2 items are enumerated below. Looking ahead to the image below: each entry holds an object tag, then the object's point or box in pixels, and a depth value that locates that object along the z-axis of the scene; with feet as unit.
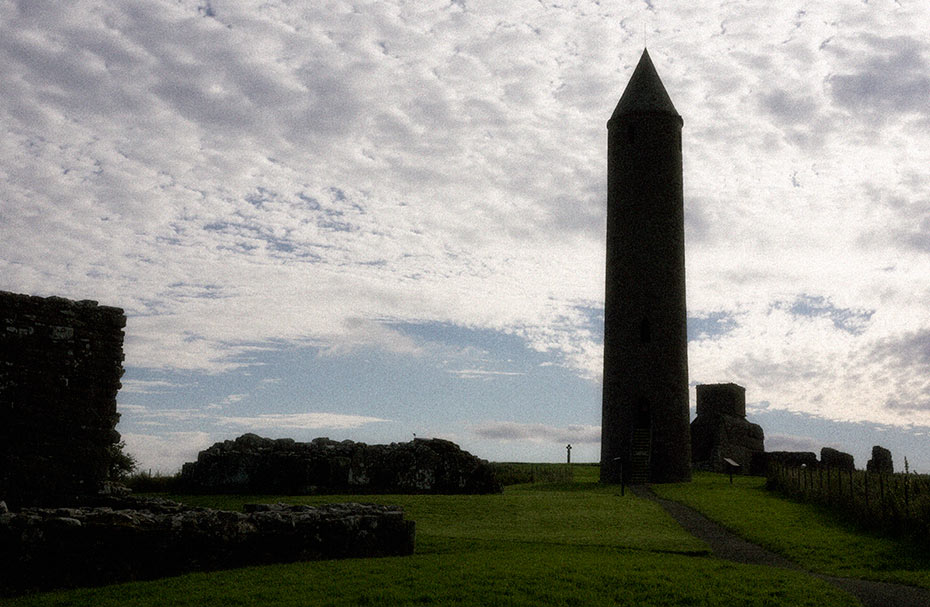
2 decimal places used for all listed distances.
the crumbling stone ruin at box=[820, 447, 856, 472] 113.91
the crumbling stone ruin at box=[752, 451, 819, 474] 112.27
